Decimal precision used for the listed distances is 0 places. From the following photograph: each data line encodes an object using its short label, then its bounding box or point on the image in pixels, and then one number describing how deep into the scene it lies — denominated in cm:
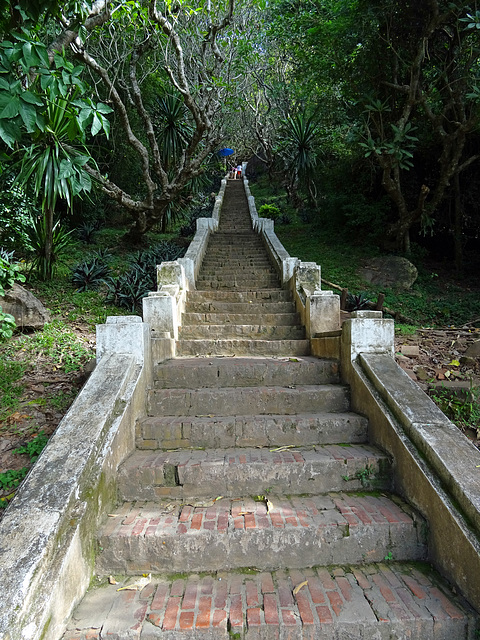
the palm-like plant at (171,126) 1068
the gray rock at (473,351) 436
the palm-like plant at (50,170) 285
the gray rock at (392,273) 900
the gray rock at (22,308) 529
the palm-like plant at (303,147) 1242
